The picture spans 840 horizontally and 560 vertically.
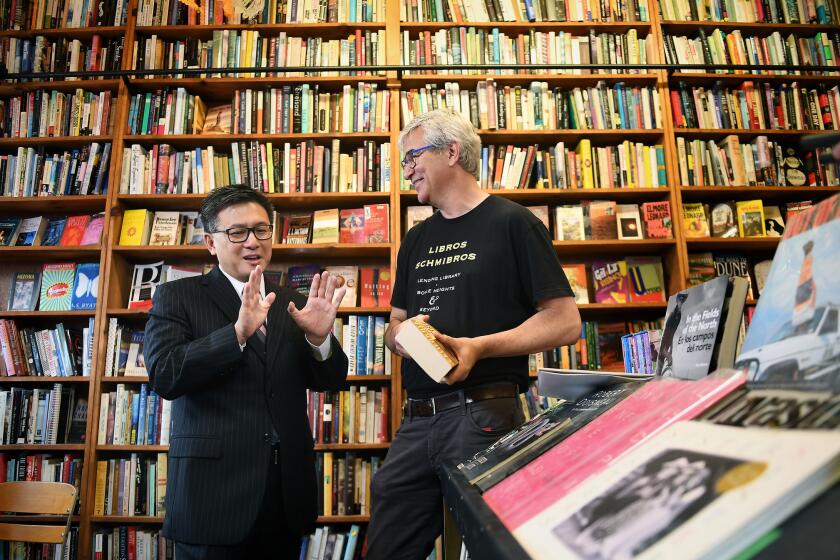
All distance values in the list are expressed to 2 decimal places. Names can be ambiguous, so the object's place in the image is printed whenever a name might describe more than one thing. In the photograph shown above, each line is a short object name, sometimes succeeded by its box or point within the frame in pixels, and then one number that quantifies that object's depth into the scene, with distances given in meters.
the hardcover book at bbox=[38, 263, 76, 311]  2.99
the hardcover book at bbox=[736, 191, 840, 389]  0.49
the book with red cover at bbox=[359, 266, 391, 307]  2.98
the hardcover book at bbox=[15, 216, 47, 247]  3.11
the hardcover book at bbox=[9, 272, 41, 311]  3.05
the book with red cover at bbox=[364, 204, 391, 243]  2.97
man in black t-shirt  1.42
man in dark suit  1.40
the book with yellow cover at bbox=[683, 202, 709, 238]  3.00
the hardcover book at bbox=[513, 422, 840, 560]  0.34
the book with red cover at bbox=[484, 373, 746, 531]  0.54
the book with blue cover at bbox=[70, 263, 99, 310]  2.97
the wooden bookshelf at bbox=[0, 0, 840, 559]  2.94
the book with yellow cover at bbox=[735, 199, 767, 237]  3.00
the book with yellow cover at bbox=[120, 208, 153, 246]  3.01
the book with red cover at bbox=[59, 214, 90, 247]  3.08
